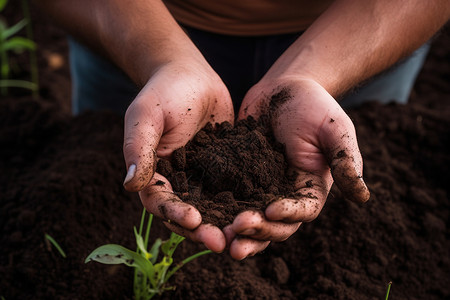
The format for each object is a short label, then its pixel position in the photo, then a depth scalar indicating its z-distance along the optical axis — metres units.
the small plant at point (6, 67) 0.73
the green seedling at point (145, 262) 0.39
